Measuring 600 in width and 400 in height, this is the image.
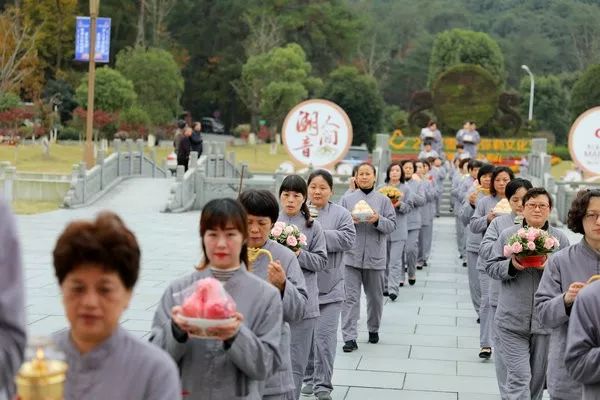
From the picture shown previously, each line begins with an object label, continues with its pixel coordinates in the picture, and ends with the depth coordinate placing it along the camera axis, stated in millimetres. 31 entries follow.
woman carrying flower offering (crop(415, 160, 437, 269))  16531
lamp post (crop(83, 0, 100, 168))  27623
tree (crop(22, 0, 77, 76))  49469
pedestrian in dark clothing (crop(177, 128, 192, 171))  27203
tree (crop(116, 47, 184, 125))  48000
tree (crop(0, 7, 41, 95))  41562
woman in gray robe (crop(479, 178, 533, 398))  7000
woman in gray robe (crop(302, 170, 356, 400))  7816
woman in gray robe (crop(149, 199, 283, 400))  3885
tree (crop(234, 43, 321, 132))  49406
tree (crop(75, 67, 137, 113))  44312
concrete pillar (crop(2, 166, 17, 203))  24652
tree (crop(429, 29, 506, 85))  57781
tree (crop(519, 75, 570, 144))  57625
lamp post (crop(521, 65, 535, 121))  52469
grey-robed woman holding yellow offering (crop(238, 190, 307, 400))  4922
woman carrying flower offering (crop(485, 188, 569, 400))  6578
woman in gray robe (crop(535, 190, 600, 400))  4977
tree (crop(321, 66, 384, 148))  50688
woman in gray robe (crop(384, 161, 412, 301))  13142
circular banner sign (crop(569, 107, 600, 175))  20969
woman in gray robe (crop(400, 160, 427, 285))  14673
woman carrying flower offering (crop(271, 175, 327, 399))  6738
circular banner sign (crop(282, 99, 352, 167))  20344
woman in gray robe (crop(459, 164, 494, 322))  10523
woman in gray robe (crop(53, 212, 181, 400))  2791
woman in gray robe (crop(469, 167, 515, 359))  9359
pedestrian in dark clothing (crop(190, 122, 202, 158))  27725
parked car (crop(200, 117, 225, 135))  59844
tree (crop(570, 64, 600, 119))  50531
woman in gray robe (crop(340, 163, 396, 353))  9727
